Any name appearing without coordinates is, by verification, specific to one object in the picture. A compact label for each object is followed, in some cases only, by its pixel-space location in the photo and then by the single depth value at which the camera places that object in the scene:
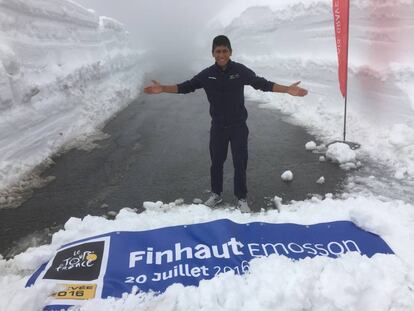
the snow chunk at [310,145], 6.22
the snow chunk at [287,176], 5.06
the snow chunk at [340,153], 5.46
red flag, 6.07
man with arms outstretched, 3.73
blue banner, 2.64
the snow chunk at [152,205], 4.30
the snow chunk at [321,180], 4.91
